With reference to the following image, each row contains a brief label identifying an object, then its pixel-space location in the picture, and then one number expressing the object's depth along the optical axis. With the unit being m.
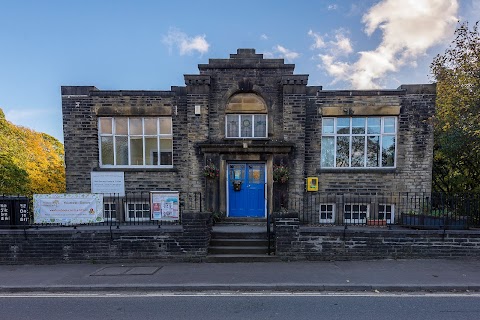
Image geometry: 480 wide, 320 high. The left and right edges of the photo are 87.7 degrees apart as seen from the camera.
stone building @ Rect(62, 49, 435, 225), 10.09
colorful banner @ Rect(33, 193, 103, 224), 7.85
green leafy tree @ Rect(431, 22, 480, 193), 8.67
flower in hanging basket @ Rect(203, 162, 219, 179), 9.84
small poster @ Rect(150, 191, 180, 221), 9.45
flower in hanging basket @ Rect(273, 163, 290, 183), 9.73
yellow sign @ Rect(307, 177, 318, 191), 10.38
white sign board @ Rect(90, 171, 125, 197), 10.52
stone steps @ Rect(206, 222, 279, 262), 6.79
